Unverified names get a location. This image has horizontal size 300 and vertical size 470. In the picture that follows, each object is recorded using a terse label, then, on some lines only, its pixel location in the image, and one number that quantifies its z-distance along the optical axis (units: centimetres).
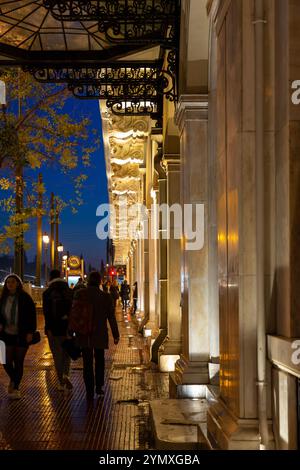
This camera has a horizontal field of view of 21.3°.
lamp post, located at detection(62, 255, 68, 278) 6925
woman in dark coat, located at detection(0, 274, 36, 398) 1123
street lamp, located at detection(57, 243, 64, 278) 5252
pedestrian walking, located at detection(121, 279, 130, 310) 4434
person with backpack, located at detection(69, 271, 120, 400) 1122
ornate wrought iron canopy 1462
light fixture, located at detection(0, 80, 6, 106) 2173
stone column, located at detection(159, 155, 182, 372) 1421
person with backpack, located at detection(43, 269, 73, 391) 1193
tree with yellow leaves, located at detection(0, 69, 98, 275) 2425
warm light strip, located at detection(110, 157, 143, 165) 2828
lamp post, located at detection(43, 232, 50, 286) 4712
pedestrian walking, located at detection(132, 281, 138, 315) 3597
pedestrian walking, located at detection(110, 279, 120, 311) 3837
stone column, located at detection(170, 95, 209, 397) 991
